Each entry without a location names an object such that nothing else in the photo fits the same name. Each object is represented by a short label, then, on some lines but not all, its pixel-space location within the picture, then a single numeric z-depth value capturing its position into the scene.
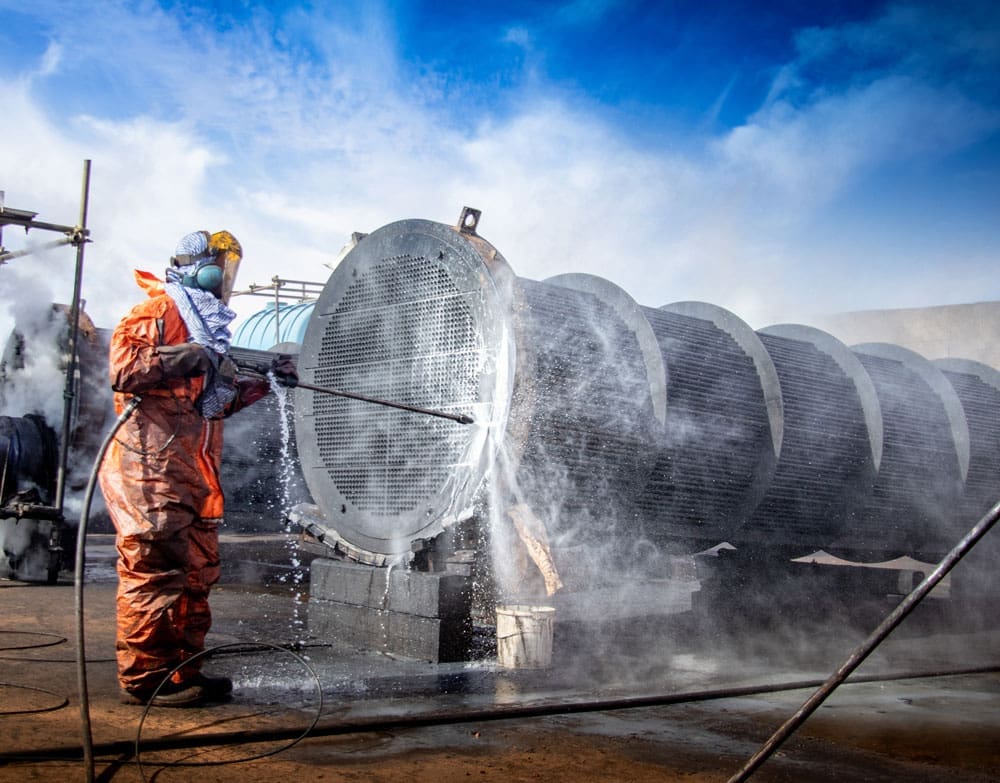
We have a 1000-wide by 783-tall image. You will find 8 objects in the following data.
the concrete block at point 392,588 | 5.57
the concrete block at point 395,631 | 5.58
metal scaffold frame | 7.83
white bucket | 5.50
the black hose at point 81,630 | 2.90
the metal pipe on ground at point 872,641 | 2.27
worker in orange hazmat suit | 4.16
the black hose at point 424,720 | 3.32
